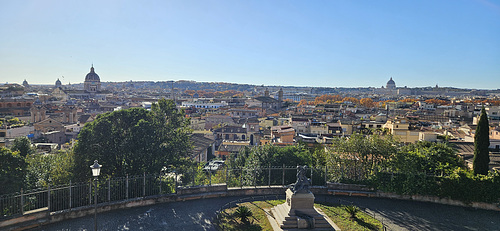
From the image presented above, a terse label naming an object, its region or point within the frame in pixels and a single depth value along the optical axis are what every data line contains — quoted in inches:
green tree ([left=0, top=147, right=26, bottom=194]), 502.7
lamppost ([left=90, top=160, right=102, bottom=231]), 395.9
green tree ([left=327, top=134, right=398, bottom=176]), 694.5
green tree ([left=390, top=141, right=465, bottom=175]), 646.5
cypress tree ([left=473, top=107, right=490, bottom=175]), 605.6
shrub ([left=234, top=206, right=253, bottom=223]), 514.6
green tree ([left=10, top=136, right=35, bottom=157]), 722.8
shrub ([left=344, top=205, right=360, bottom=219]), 532.4
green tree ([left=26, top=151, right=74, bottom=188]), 594.2
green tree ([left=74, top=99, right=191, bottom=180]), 626.5
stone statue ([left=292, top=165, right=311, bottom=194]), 498.3
